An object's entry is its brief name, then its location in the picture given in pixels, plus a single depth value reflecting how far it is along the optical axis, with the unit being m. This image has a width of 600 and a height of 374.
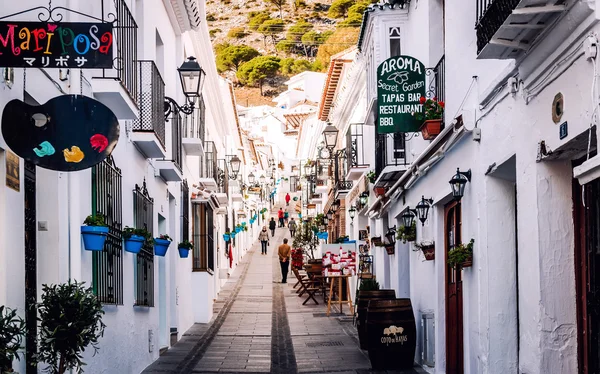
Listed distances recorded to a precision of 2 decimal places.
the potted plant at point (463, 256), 9.80
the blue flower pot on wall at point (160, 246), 13.86
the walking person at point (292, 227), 51.90
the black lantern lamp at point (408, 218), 14.37
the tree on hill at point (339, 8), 124.12
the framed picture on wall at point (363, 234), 22.97
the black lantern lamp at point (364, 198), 21.33
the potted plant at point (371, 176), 18.23
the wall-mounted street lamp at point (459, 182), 10.03
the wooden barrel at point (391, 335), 12.59
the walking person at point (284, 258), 32.66
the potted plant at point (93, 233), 8.85
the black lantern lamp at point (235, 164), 31.23
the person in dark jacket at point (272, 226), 56.34
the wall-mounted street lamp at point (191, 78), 12.66
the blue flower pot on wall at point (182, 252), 17.25
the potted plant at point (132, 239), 11.14
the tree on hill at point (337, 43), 77.01
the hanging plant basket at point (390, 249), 16.79
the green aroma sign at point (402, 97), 12.62
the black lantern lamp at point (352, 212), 24.72
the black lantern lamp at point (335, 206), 30.27
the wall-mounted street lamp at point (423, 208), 12.75
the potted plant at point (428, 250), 12.45
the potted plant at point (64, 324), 6.98
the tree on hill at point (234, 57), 122.38
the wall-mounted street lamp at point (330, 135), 23.30
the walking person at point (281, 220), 66.31
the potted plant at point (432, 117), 11.80
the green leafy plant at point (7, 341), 5.61
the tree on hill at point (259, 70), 116.31
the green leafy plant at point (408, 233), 14.13
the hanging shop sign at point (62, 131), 6.36
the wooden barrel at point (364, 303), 14.39
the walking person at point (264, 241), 46.03
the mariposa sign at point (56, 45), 5.92
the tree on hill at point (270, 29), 129.62
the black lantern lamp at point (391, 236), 16.55
